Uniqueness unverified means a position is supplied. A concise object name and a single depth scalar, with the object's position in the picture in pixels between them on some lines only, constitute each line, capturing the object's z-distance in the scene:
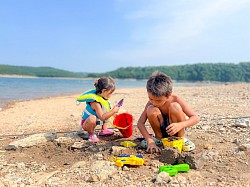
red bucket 3.08
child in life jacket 2.98
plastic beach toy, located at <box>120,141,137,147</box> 2.59
